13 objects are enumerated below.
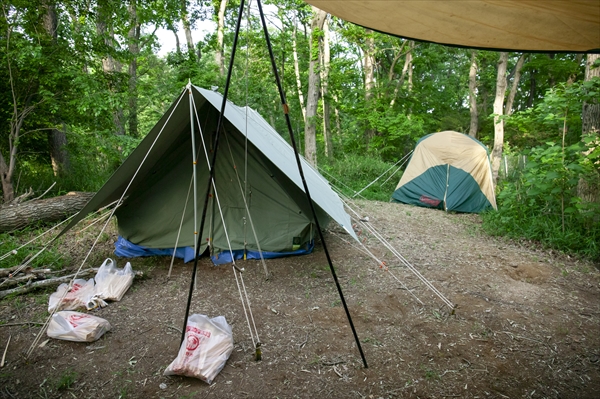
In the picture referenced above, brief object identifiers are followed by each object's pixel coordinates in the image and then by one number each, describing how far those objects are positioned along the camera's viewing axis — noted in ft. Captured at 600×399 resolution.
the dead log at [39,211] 16.35
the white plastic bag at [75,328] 8.44
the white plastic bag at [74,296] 10.14
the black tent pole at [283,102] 5.61
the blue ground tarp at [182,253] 13.84
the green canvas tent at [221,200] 13.57
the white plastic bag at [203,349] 7.15
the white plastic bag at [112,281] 10.70
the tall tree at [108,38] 18.97
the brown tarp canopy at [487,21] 4.11
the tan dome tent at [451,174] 24.16
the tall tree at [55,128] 18.04
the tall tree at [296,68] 46.16
